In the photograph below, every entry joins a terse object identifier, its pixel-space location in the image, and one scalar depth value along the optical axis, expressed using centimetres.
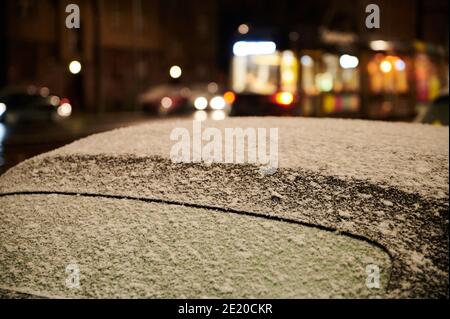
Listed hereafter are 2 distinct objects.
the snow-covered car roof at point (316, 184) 220
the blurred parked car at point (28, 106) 2564
